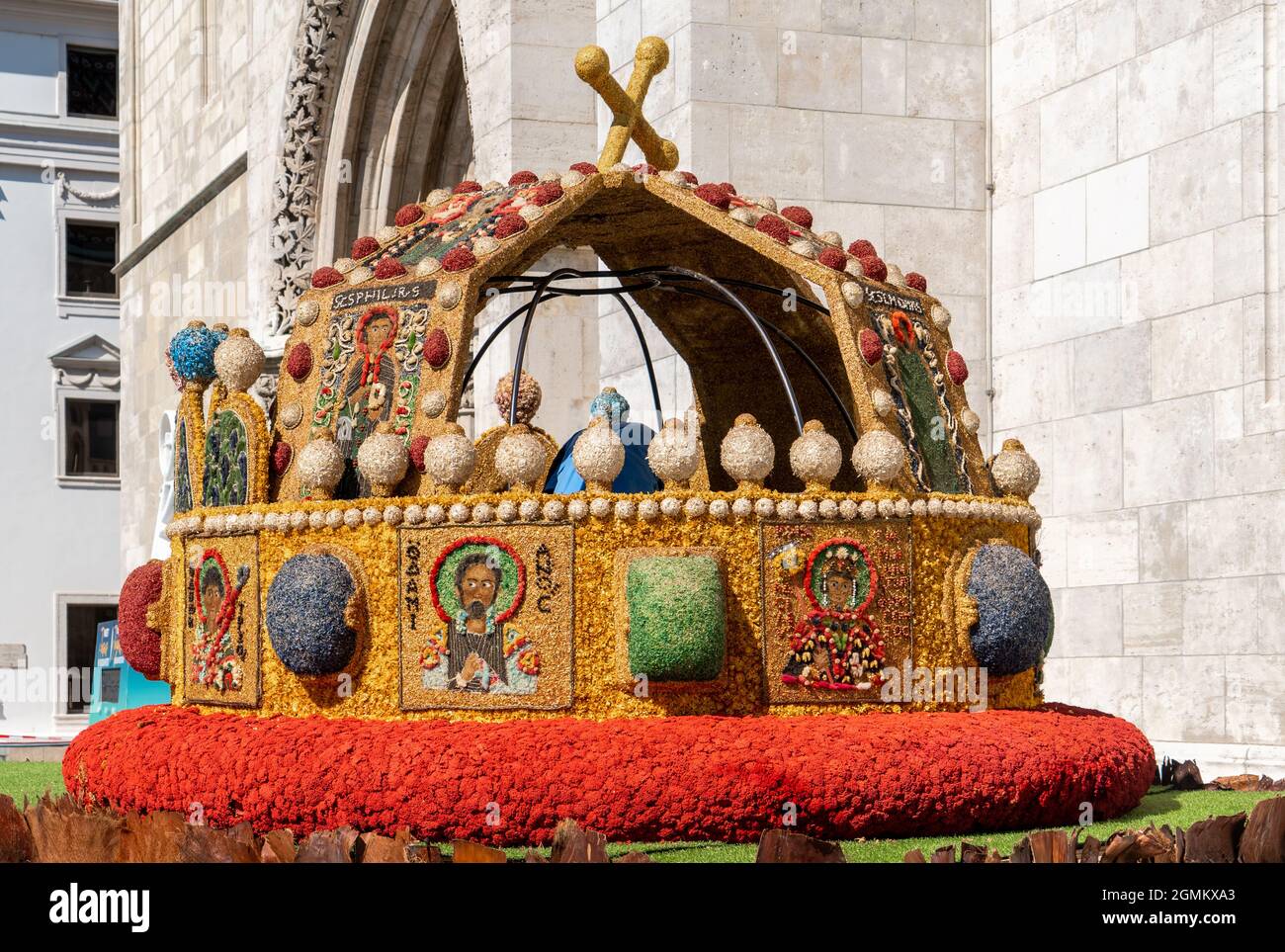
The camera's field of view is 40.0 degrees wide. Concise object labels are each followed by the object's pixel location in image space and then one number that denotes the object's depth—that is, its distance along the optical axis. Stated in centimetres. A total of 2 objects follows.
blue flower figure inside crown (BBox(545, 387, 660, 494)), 908
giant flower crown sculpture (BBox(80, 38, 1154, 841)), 767
